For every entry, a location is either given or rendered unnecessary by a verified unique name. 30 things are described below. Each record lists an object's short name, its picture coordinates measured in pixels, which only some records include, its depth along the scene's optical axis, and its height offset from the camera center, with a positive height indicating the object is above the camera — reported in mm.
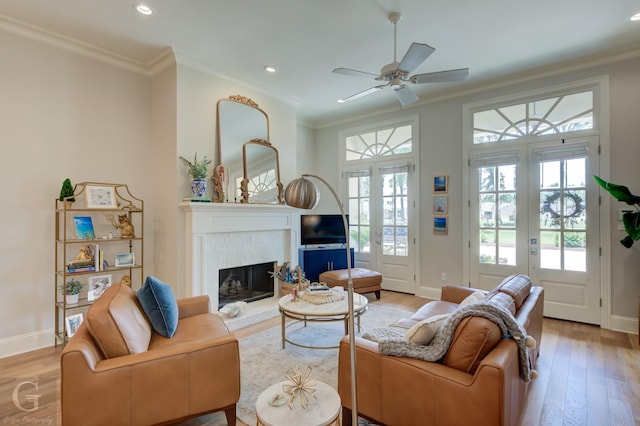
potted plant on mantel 3736 +453
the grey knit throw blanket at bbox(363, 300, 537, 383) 1711 -676
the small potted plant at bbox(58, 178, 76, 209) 3178 +220
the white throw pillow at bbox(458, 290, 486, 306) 2469 -670
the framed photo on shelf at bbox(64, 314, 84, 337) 3180 -1088
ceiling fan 2680 +1302
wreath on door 3951 +85
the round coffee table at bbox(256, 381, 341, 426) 1436 -927
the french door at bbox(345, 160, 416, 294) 5414 -99
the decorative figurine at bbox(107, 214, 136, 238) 3592 -128
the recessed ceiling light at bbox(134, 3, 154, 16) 2820 +1850
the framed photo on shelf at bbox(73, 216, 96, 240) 3340 -132
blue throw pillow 2357 -683
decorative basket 4448 -1035
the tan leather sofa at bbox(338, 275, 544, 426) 1482 -867
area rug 2479 -1344
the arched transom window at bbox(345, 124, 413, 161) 5500 +1301
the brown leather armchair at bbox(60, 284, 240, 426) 1611 -881
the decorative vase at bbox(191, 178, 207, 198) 3734 +324
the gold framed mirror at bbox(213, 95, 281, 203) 4070 +924
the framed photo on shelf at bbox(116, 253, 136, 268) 3564 -503
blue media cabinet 5273 -758
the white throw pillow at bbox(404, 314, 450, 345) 1862 -686
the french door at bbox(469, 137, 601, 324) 3893 -91
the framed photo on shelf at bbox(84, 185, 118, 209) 3330 +192
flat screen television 5418 -247
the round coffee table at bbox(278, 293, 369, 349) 2908 -891
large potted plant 3248 +27
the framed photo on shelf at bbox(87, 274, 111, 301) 3379 -760
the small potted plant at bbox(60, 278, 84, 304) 3197 -767
